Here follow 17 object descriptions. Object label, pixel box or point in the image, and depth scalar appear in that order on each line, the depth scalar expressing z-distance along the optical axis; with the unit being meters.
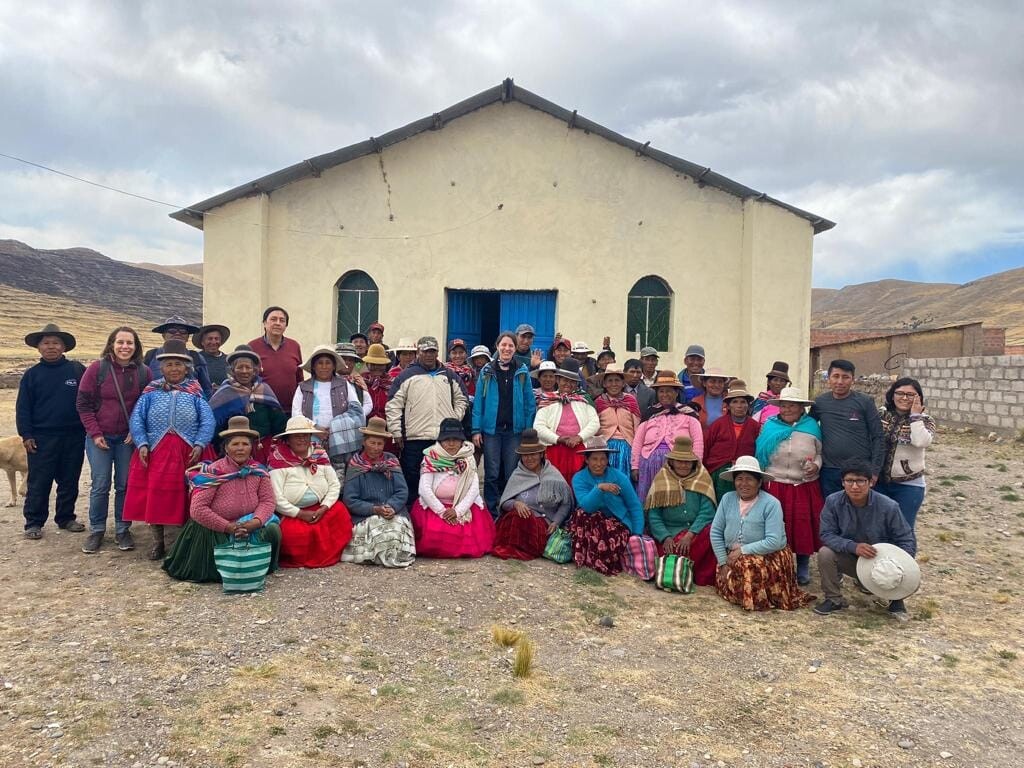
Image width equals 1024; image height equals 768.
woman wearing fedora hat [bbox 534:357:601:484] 6.05
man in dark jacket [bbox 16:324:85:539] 5.53
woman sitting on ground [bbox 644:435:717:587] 5.22
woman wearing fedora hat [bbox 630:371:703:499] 5.64
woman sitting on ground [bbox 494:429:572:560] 5.57
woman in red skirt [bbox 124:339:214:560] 4.95
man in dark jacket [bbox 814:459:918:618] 4.58
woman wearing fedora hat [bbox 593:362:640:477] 5.92
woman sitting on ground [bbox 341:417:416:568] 5.23
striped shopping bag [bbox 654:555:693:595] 5.00
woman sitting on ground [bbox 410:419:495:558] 5.48
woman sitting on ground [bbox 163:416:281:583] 4.63
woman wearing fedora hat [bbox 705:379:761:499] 5.59
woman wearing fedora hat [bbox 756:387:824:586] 5.11
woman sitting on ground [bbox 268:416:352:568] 5.02
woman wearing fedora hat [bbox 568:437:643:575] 5.31
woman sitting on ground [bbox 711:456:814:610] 4.73
